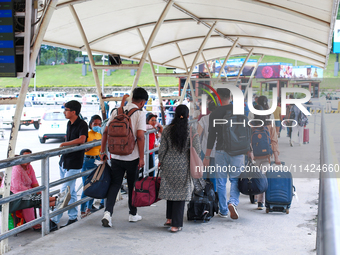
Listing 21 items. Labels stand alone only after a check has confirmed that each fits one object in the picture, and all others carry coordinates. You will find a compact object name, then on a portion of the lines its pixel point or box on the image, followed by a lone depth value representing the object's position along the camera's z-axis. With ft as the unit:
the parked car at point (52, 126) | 57.93
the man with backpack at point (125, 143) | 14.44
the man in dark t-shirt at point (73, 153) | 17.31
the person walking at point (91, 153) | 20.18
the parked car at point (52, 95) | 172.96
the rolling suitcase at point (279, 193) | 17.52
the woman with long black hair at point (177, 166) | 14.76
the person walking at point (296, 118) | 43.19
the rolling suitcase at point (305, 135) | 44.82
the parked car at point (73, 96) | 171.62
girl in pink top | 18.16
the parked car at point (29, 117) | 80.07
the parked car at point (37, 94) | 176.94
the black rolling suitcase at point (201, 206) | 16.15
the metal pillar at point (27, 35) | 13.92
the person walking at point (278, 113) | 41.16
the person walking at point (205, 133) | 19.95
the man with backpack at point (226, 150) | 16.35
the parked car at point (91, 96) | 156.15
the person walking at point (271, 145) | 18.90
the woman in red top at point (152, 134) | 23.97
